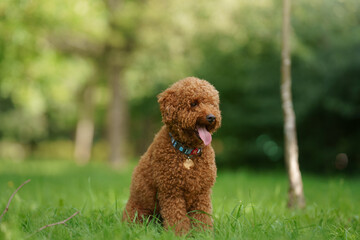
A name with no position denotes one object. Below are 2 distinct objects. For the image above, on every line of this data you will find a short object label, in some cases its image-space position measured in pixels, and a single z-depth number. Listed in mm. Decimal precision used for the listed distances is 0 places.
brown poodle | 2961
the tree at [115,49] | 11469
